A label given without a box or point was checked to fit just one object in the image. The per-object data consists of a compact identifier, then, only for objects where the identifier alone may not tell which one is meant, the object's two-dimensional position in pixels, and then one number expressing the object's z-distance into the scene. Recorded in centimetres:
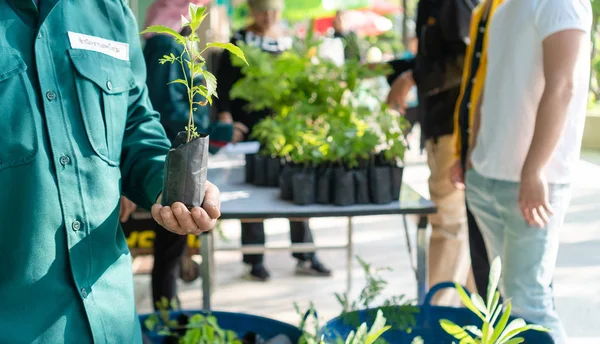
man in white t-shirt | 181
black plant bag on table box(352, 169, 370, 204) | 251
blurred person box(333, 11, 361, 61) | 724
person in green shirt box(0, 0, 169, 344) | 114
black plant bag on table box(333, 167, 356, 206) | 250
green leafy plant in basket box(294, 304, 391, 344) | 123
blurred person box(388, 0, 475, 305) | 299
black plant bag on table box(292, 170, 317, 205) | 250
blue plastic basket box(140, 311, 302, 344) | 207
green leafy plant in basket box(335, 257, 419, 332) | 185
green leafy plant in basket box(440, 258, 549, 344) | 126
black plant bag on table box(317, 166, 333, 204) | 252
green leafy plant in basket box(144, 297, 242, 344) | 192
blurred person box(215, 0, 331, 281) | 409
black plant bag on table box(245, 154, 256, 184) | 295
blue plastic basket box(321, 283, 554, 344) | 186
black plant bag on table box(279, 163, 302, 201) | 258
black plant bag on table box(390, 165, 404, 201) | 257
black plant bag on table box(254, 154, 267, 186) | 288
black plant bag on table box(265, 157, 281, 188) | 284
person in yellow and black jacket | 232
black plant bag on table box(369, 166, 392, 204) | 252
